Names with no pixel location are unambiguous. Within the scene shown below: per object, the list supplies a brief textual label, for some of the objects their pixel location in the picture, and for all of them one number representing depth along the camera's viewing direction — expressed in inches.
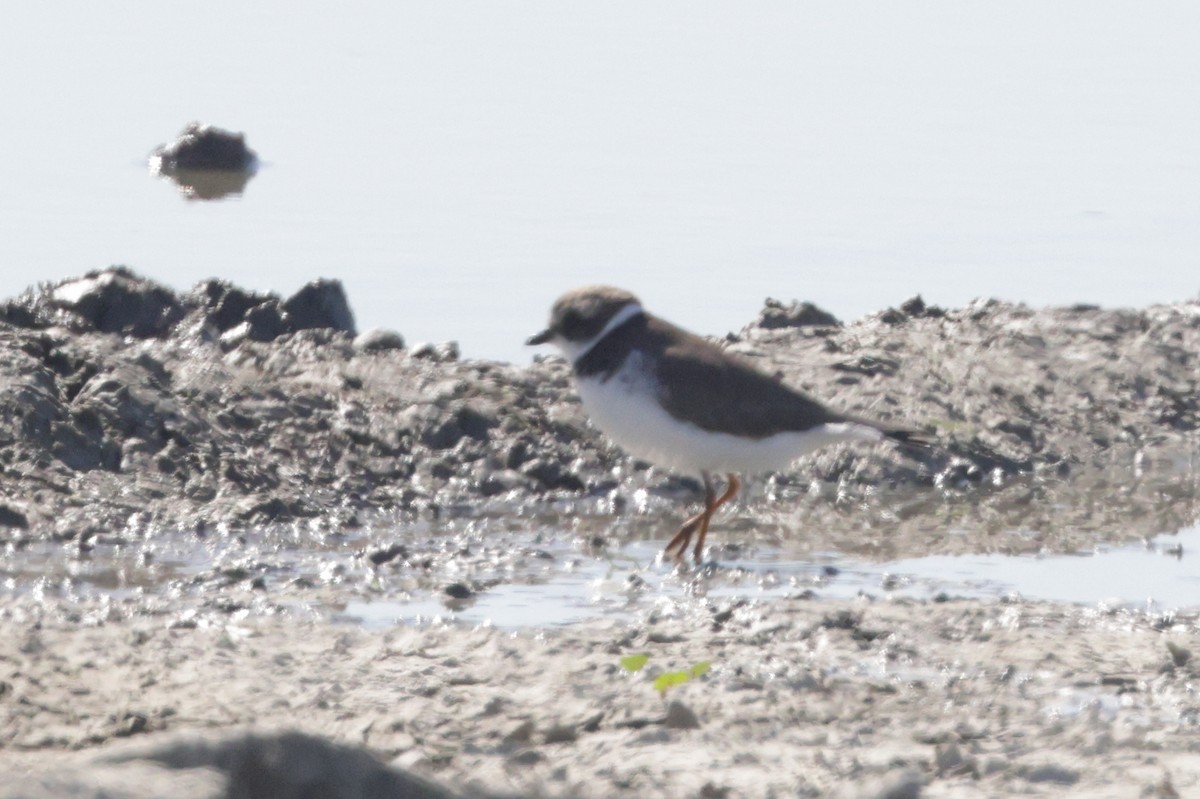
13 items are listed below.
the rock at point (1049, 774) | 380.8
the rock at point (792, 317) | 842.2
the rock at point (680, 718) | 416.7
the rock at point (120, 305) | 767.7
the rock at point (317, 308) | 795.4
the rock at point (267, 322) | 784.9
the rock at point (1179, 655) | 470.0
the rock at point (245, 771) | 276.4
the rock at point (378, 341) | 760.3
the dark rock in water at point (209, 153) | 1252.5
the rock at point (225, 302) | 789.9
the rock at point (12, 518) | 579.5
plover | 593.3
